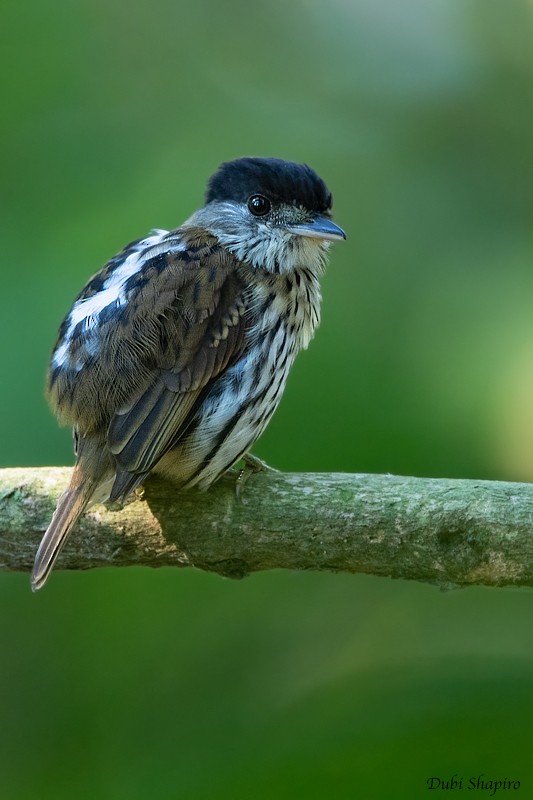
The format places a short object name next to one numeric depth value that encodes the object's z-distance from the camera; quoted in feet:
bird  17.35
